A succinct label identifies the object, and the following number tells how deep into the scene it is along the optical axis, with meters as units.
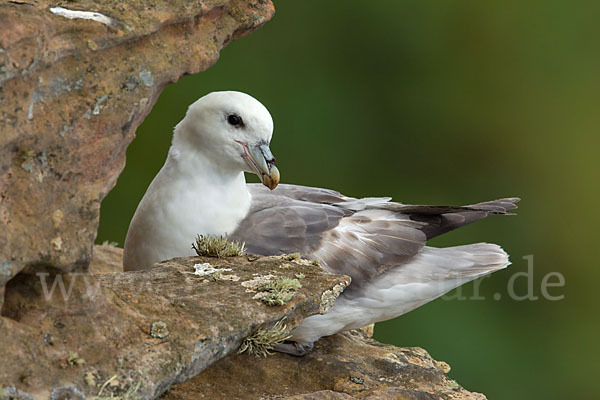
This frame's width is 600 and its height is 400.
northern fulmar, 6.64
